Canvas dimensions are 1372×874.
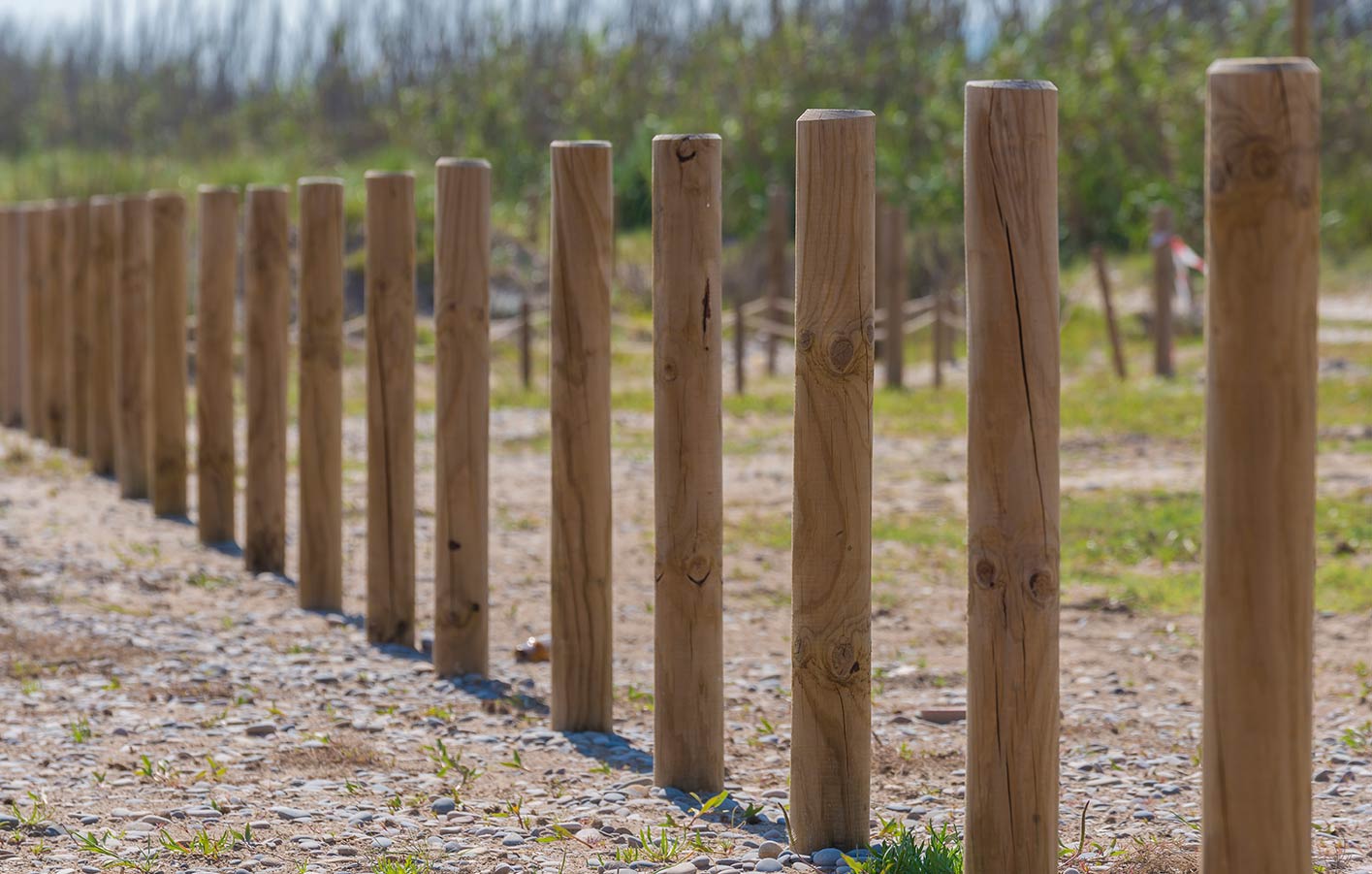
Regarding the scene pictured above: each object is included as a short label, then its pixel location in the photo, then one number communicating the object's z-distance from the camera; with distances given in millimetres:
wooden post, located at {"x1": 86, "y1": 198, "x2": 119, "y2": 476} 16344
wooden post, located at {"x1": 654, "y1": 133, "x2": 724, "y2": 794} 7062
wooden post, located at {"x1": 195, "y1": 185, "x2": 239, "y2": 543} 13125
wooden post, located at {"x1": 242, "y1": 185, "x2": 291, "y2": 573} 12055
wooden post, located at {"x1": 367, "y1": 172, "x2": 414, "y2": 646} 10258
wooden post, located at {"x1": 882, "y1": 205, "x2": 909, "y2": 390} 28141
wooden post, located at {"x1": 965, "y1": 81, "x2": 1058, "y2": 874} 5211
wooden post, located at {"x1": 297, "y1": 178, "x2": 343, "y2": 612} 11109
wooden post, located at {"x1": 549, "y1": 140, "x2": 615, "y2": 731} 8133
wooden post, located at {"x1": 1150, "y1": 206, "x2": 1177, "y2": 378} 27922
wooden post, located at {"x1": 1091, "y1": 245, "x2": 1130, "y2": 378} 28812
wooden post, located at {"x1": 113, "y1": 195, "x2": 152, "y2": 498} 15187
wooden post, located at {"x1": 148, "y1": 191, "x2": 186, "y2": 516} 14266
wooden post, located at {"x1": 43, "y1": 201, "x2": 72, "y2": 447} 18031
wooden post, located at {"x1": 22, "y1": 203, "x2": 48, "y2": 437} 18937
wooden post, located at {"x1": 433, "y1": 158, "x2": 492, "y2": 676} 9430
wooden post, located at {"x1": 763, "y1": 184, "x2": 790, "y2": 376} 32812
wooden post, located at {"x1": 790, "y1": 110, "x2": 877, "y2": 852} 6105
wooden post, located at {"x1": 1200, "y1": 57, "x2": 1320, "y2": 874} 4379
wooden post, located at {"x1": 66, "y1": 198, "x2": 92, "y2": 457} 17047
